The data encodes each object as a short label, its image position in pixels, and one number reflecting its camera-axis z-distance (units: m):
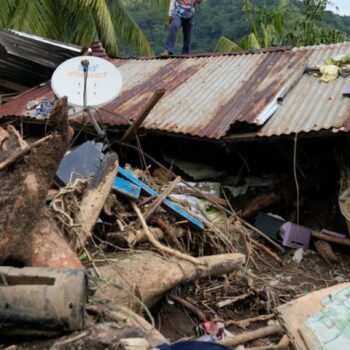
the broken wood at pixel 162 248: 4.34
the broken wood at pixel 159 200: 5.03
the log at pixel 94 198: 4.31
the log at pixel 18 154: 3.47
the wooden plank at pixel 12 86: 10.16
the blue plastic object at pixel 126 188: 5.04
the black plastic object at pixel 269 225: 6.24
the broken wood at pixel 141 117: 6.02
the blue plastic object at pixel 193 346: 2.62
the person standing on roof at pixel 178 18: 9.70
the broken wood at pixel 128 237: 4.54
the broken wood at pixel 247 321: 4.41
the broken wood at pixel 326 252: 5.91
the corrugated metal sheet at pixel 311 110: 5.80
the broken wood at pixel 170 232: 5.05
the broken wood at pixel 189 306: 4.39
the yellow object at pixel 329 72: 6.97
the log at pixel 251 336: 3.71
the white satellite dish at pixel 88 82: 5.96
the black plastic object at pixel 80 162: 5.60
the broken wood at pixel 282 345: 3.65
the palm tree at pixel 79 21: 12.65
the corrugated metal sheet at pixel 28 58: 9.32
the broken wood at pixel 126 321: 2.86
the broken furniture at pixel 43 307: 2.83
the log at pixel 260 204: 6.47
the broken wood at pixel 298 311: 3.59
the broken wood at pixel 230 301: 4.65
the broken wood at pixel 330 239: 5.97
